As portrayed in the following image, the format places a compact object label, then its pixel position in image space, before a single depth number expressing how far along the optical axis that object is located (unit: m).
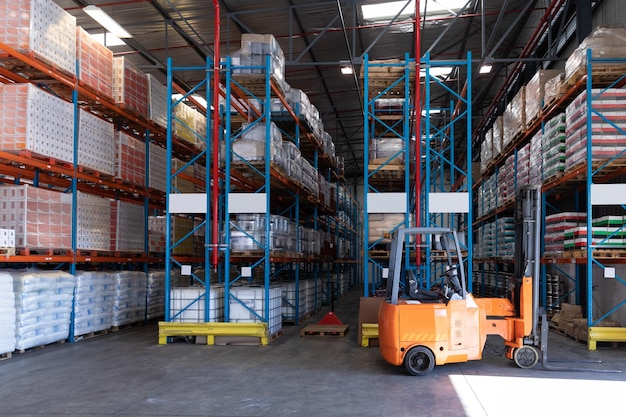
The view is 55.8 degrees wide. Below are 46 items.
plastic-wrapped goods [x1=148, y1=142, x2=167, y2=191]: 13.34
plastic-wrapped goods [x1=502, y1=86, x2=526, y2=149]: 14.04
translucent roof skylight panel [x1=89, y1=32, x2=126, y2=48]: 16.28
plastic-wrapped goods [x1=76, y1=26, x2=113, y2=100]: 10.66
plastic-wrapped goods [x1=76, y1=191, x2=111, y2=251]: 10.66
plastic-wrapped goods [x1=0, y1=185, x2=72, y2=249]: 9.21
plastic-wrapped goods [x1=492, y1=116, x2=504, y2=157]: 16.83
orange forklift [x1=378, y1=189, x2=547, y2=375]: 7.41
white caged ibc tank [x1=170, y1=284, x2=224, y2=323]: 10.27
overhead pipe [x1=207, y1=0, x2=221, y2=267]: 10.33
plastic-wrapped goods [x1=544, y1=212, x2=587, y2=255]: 11.19
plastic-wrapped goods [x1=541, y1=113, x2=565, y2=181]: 11.20
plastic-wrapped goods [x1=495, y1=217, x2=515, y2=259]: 15.97
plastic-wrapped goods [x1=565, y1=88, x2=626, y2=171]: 9.93
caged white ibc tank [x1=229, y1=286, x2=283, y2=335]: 10.30
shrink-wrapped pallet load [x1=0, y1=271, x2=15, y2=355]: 8.38
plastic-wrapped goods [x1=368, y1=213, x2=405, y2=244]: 12.84
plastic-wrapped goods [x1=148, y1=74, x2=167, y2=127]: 12.99
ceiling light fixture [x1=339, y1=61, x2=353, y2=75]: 16.97
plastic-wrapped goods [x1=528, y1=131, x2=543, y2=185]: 12.67
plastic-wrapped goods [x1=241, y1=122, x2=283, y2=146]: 11.35
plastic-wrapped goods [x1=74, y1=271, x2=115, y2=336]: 10.44
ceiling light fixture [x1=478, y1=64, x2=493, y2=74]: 16.60
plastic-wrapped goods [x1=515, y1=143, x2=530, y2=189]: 13.82
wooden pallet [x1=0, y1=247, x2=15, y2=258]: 8.53
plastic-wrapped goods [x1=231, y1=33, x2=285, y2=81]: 11.09
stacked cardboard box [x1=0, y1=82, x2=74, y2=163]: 9.01
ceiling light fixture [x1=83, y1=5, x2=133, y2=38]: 12.84
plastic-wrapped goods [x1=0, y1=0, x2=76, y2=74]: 8.98
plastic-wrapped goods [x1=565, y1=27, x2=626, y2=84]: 10.11
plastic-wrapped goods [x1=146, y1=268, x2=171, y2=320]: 13.22
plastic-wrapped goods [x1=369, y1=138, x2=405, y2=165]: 12.22
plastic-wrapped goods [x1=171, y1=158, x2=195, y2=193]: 14.68
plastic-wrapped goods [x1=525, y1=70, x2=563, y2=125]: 12.52
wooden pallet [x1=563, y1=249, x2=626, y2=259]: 9.77
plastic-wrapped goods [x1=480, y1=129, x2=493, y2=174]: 18.43
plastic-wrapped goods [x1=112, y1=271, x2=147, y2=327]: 11.77
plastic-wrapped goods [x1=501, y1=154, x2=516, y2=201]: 15.20
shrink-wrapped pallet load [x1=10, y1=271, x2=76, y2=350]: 8.87
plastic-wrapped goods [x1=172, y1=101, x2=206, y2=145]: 14.34
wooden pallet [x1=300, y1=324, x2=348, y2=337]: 11.22
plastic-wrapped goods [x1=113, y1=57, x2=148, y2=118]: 11.84
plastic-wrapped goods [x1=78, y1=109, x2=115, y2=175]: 10.64
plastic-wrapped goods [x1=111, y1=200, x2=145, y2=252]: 11.88
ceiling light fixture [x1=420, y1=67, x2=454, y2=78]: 21.28
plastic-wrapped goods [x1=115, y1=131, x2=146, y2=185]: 11.86
